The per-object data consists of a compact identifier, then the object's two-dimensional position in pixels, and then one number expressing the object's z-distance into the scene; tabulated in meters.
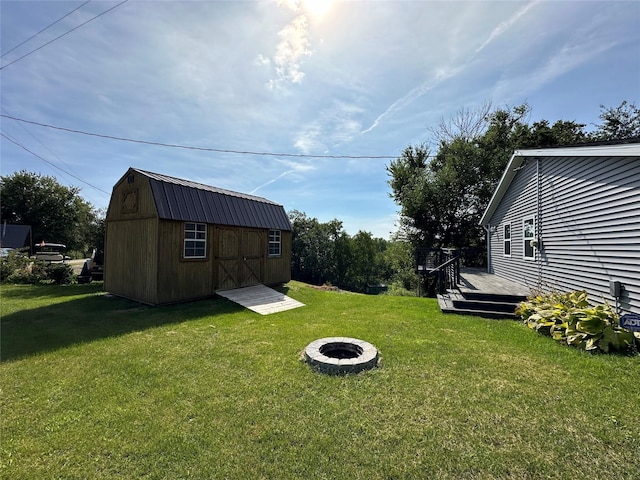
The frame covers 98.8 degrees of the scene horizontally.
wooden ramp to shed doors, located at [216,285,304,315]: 8.16
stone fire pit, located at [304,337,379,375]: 3.82
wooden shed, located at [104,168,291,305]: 8.29
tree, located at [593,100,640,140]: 16.56
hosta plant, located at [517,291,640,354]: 4.29
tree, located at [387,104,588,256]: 16.47
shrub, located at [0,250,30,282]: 13.08
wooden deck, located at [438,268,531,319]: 6.85
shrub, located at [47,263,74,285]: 12.64
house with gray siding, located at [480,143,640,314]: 4.73
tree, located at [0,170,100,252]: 30.03
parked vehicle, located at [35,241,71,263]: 17.17
